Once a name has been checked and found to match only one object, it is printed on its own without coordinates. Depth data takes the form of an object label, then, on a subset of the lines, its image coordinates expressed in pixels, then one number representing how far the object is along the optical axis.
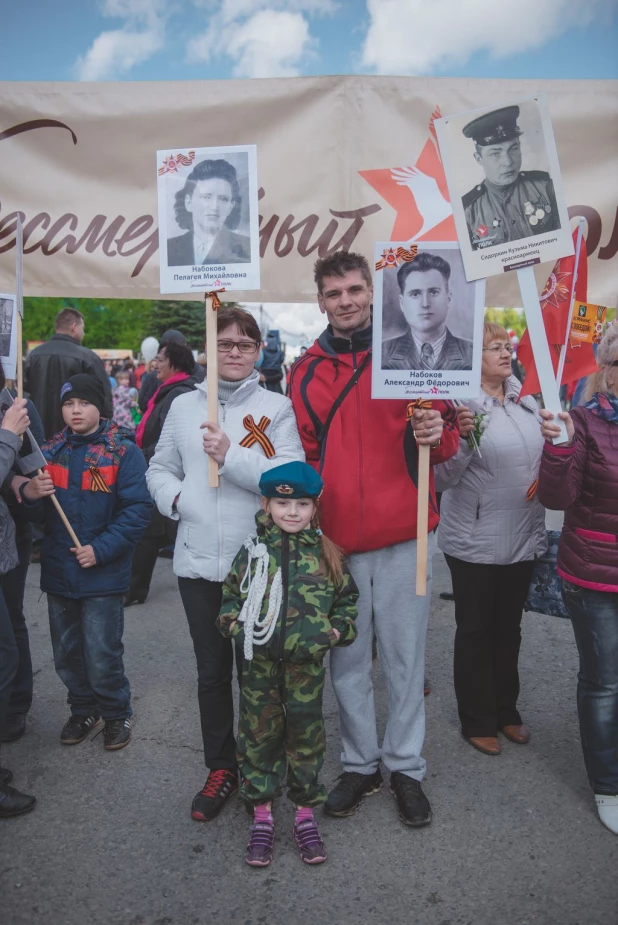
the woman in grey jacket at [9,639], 3.18
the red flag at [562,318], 3.10
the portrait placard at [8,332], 3.43
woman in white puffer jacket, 3.13
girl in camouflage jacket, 2.87
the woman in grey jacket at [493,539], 3.71
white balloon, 15.94
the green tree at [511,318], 91.42
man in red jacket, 3.06
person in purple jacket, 3.09
